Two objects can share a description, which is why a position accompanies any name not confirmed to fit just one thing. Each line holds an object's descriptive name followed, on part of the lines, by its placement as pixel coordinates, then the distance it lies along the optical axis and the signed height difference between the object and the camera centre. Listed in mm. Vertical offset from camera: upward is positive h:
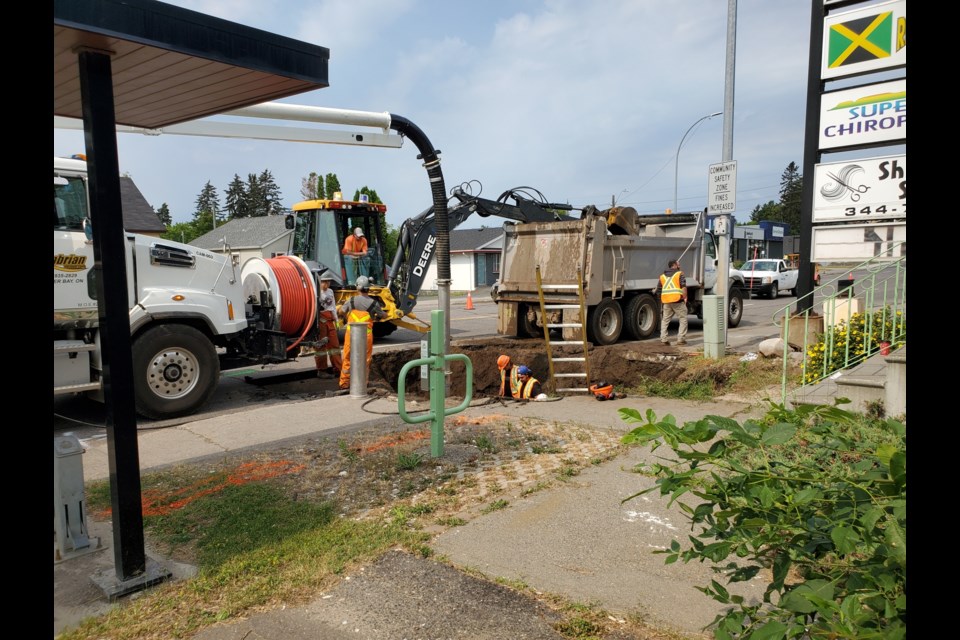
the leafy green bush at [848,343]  7598 -819
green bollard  5992 -904
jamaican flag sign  8570 +3004
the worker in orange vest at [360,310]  9618 -432
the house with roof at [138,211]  17342 +2270
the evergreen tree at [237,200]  96250 +12089
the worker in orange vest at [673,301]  13289 -500
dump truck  12938 +99
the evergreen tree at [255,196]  96625 +12651
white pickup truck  28969 -129
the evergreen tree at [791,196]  100500 +12348
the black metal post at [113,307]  3654 -113
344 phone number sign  8648 +1081
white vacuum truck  7281 -390
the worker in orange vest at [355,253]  14016 +598
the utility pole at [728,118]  11102 +2614
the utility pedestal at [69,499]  4078 -1305
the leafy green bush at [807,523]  1636 -715
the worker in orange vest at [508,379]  9461 -1460
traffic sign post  10641 +1130
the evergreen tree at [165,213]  92562 +10065
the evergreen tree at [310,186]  61553 +9162
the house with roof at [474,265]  48969 +1079
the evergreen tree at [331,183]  47438 +7002
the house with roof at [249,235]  42938 +3673
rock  9984 -1108
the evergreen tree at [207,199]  105069 +13778
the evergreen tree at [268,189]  98562 +13998
